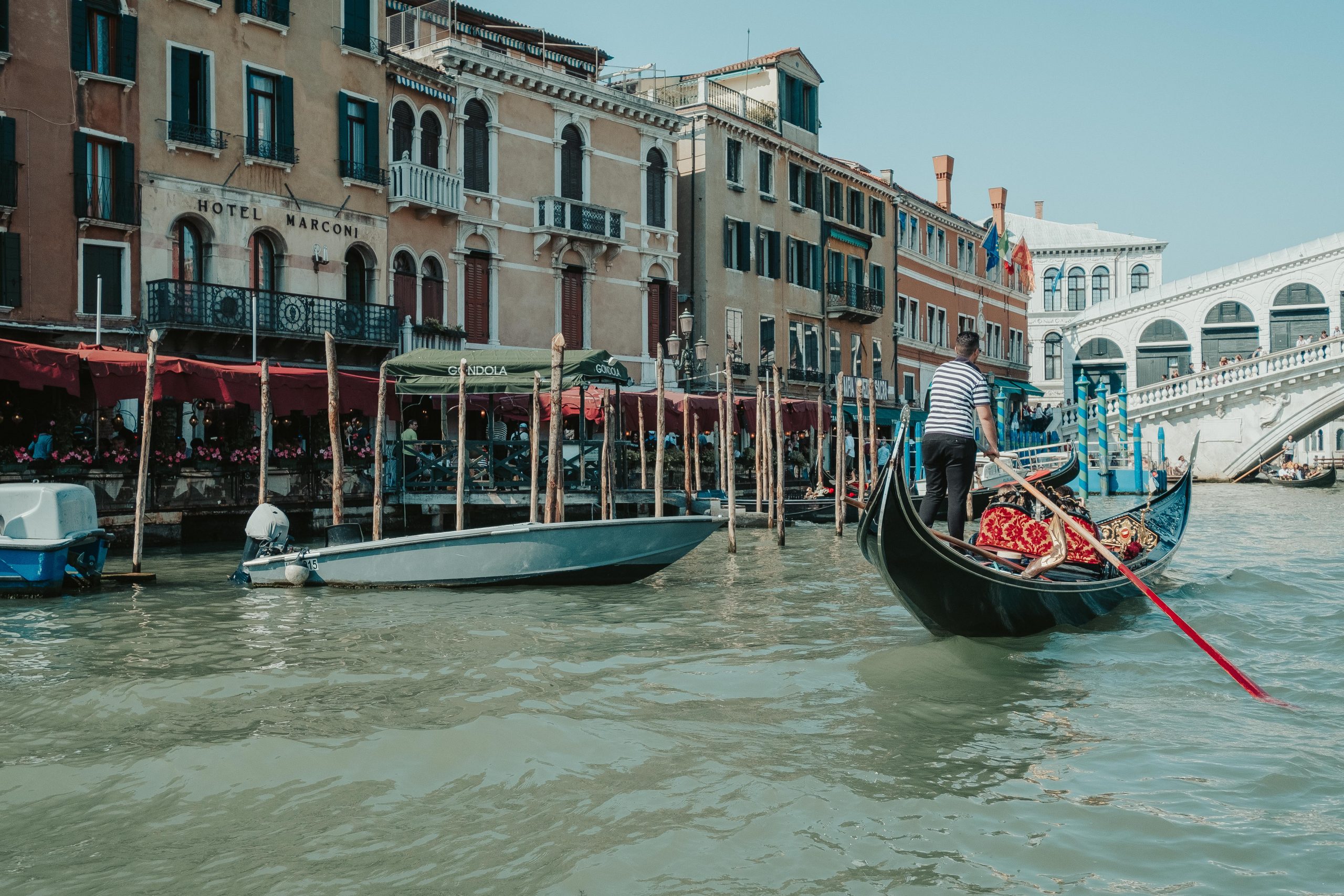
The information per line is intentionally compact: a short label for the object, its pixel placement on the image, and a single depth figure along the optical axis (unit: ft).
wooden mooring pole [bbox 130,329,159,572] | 33.60
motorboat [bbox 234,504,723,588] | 32.19
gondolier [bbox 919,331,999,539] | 22.53
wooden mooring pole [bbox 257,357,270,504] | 35.60
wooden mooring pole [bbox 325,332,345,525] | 35.81
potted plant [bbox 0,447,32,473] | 38.75
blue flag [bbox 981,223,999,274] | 104.68
